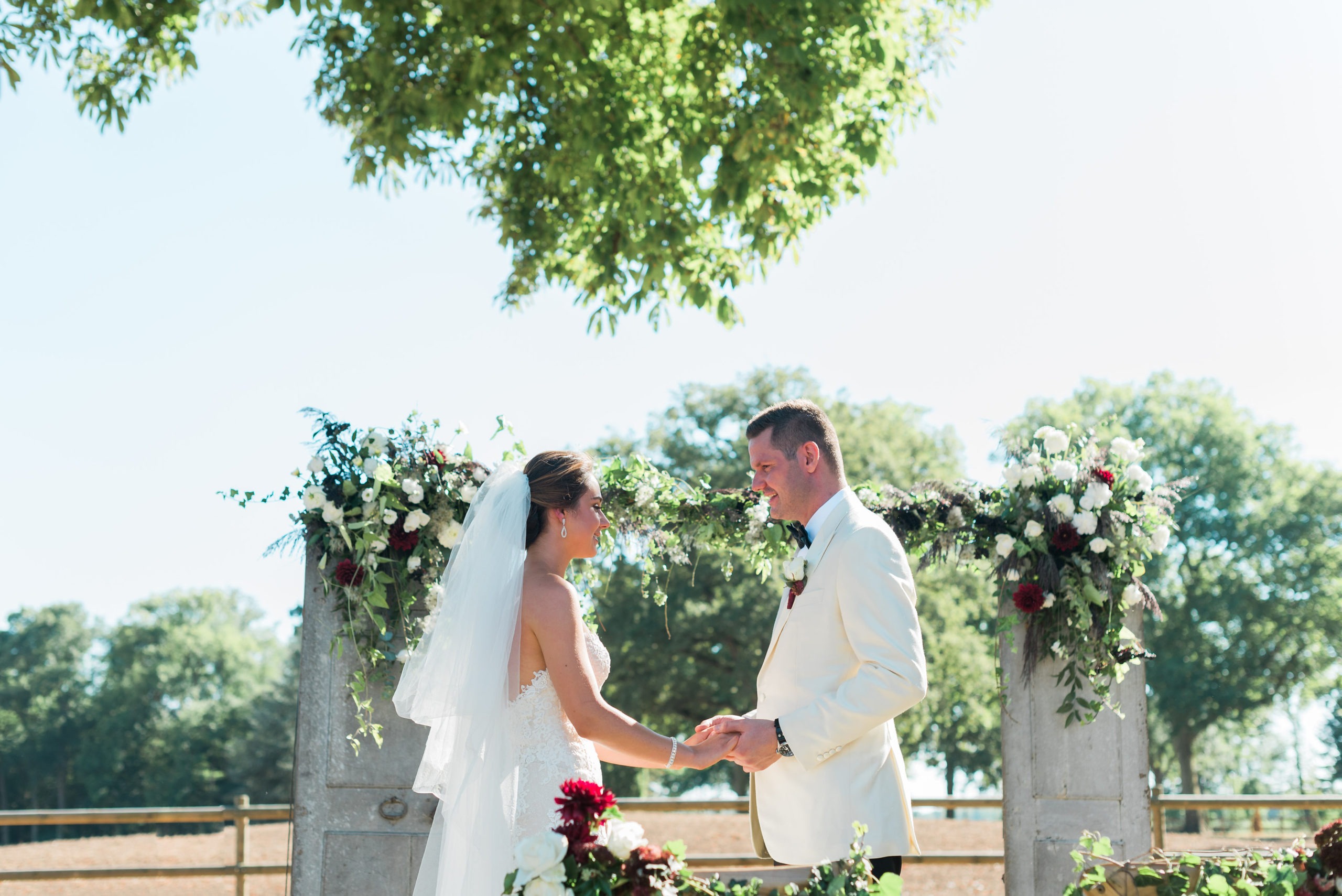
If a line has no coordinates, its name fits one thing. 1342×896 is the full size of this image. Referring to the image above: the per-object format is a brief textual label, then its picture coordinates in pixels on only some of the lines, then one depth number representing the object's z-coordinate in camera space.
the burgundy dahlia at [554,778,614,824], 2.34
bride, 3.67
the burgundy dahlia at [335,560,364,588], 5.59
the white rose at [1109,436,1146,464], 5.81
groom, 3.44
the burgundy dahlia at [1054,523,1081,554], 5.67
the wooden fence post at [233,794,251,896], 9.51
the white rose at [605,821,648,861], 2.26
